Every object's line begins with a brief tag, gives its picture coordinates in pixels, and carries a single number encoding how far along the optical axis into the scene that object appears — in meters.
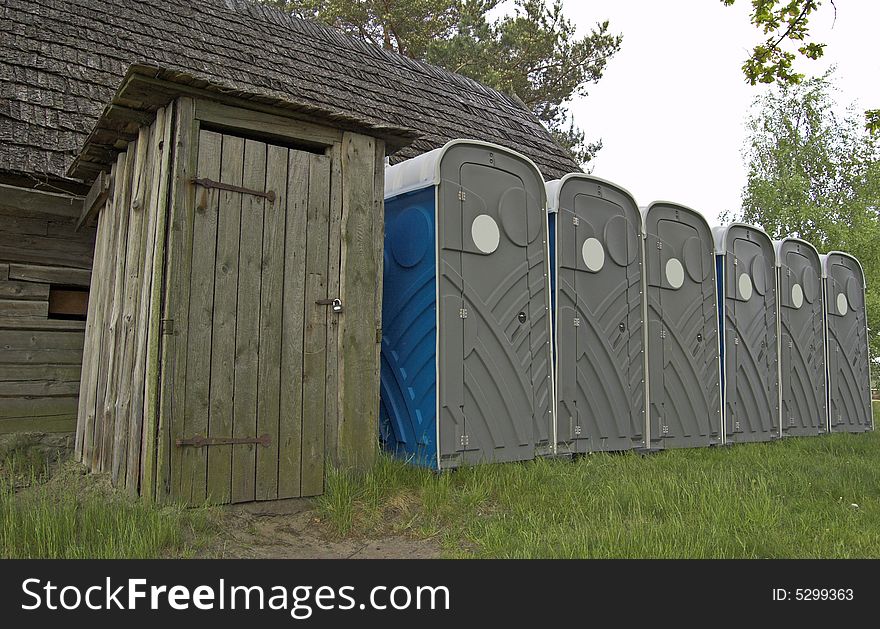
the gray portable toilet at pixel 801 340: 8.27
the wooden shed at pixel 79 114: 5.11
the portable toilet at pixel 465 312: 5.14
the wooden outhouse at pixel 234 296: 4.22
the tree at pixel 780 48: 5.73
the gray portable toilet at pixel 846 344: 9.05
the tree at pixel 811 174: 21.50
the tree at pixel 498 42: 19.88
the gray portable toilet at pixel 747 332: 7.50
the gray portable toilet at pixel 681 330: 6.75
